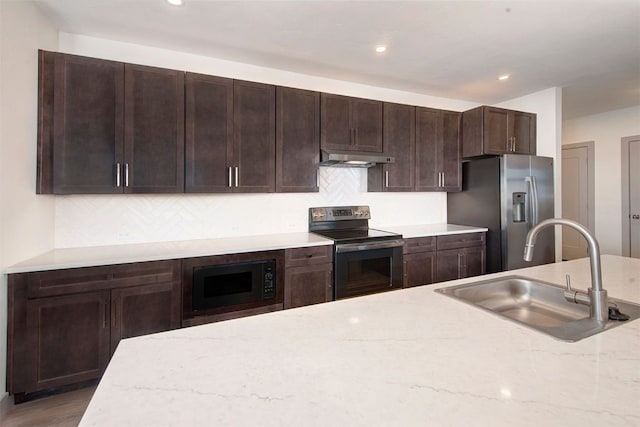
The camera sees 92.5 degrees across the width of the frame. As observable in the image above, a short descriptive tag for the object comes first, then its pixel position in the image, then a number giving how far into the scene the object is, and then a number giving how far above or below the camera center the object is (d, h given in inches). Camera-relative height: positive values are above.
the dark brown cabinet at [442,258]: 124.5 -18.6
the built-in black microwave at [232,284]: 89.4 -21.3
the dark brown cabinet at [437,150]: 139.2 +29.9
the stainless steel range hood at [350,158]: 115.2 +21.8
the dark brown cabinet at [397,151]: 131.6 +27.9
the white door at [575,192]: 201.3 +14.9
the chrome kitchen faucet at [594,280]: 41.5 -9.0
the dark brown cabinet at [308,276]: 101.1 -20.8
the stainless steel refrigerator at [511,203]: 129.6 +4.8
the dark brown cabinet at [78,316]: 72.2 -26.1
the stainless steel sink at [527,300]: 49.4 -15.0
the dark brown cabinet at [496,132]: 138.8 +38.6
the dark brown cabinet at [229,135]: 98.7 +26.7
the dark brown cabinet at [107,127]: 83.4 +25.5
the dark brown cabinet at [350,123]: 118.8 +36.7
